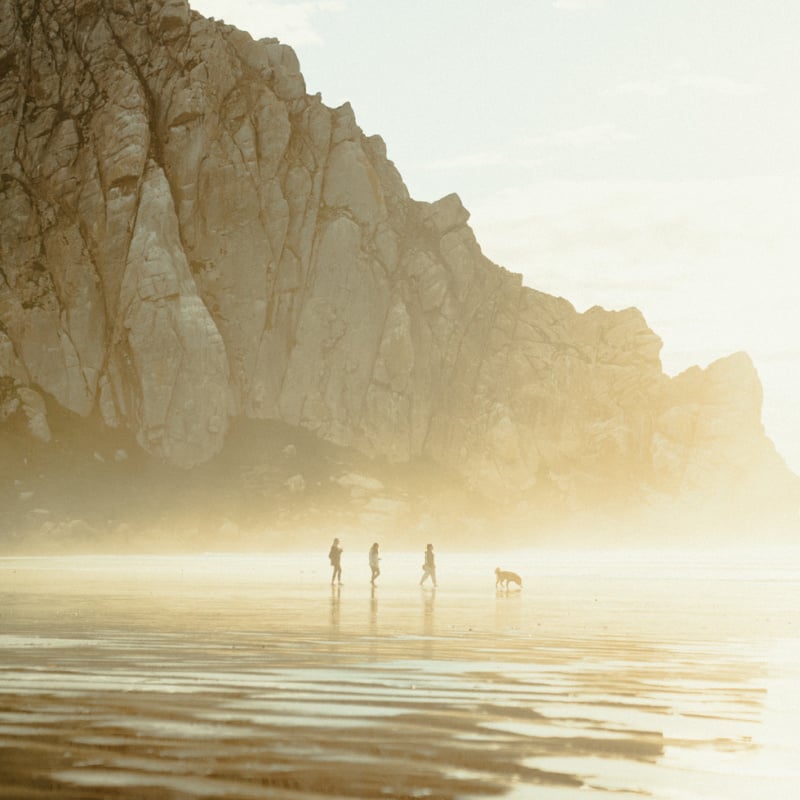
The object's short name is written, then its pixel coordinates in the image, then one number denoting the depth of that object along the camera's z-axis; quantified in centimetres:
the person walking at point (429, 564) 5747
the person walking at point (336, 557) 5819
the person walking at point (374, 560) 5616
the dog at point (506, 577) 5231
